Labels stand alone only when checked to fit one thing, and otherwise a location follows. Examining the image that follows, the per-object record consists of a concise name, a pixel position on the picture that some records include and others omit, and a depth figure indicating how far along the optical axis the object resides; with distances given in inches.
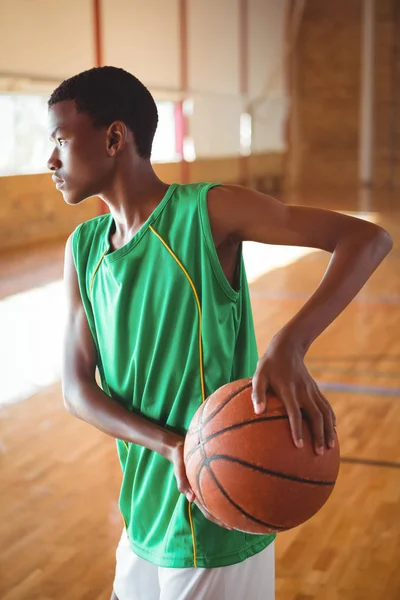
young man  56.9
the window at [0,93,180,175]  402.0
